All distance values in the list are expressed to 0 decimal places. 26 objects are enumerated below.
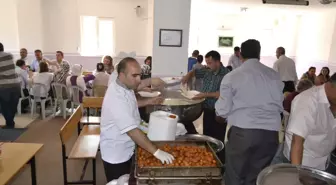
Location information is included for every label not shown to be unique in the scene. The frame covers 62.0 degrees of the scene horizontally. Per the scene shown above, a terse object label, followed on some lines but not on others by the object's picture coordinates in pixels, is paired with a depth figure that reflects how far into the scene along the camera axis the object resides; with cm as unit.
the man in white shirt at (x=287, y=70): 498
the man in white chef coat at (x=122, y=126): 122
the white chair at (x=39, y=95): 407
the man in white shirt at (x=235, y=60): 554
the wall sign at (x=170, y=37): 309
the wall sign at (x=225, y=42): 788
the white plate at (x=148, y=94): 202
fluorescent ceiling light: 474
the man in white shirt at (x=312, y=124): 111
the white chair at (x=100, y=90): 374
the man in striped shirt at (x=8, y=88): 344
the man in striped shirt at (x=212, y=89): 233
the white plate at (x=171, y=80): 280
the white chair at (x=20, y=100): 443
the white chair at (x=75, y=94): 403
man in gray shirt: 155
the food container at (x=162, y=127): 140
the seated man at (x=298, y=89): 291
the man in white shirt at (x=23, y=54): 510
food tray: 108
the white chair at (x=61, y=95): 409
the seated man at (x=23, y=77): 422
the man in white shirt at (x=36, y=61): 523
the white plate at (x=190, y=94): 203
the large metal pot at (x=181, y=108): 167
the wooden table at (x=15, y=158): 146
